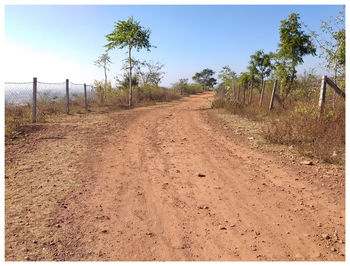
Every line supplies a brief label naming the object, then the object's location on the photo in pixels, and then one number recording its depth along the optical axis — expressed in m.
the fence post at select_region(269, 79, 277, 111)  10.47
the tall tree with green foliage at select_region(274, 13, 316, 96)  10.28
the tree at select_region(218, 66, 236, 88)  17.56
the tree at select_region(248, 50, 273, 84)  14.17
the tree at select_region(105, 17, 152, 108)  14.52
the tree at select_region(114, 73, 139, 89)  21.23
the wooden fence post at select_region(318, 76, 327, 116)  6.21
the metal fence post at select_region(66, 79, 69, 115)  11.62
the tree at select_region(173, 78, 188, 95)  32.09
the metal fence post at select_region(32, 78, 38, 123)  9.17
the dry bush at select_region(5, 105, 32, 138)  7.01
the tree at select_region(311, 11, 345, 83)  6.79
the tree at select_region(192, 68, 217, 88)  59.06
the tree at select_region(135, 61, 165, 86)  25.45
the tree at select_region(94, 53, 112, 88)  21.28
